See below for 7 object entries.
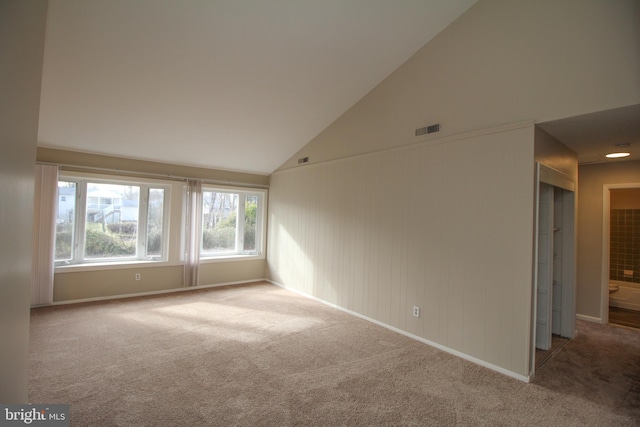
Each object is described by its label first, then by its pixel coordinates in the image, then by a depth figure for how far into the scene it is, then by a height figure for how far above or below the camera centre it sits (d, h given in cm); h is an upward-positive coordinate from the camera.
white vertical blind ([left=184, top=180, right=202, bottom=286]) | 568 -27
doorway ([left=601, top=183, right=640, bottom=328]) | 528 -49
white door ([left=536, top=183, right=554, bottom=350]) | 343 -47
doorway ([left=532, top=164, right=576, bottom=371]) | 344 -48
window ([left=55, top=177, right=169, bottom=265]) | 479 -14
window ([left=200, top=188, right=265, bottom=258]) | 618 -12
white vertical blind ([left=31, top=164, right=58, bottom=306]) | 433 -31
